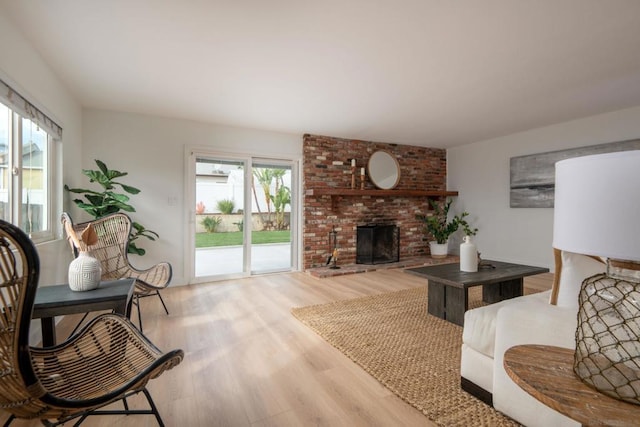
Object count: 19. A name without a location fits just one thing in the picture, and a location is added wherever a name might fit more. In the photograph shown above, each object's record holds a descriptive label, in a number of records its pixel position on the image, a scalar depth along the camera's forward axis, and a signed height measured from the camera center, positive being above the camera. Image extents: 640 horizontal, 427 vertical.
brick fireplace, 5.01 +0.23
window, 2.02 +0.33
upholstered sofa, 1.29 -0.56
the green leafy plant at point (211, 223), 4.36 -0.19
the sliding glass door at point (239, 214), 4.35 -0.06
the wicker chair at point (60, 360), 0.82 -0.60
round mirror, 5.53 +0.78
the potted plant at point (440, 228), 5.81 -0.33
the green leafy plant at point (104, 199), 3.14 +0.12
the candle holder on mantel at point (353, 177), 5.24 +0.60
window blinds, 1.85 +0.72
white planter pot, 5.82 -0.75
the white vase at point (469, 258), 2.84 -0.44
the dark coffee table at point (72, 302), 1.43 -0.46
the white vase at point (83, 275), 1.62 -0.36
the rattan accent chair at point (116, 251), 2.77 -0.39
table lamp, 0.65 -0.09
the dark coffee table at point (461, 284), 2.60 -0.69
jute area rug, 1.56 -1.01
